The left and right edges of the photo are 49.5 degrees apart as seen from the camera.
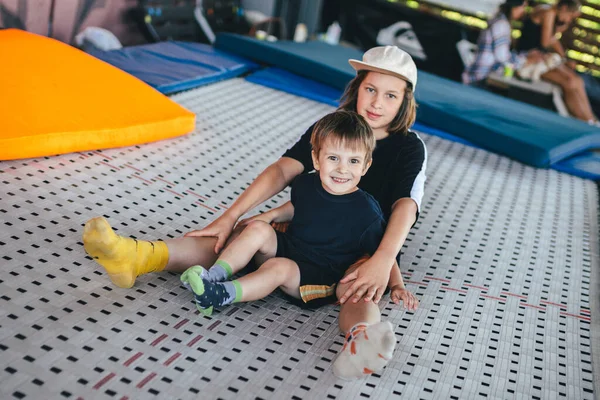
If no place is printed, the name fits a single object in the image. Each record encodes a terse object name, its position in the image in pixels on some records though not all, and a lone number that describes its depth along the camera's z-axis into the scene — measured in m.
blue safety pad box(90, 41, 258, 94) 3.69
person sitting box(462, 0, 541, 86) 5.94
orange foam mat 2.43
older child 1.68
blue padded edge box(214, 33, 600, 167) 3.73
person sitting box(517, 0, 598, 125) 6.35
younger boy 1.77
